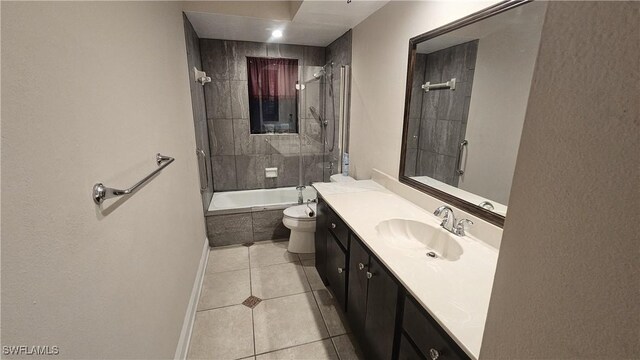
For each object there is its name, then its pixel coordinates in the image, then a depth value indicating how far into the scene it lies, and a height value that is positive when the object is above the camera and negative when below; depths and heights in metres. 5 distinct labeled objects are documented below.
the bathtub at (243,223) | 2.77 -1.15
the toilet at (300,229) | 2.60 -1.10
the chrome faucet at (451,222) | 1.36 -0.53
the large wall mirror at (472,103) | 1.14 +0.07
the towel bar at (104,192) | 0.77 -0.24
